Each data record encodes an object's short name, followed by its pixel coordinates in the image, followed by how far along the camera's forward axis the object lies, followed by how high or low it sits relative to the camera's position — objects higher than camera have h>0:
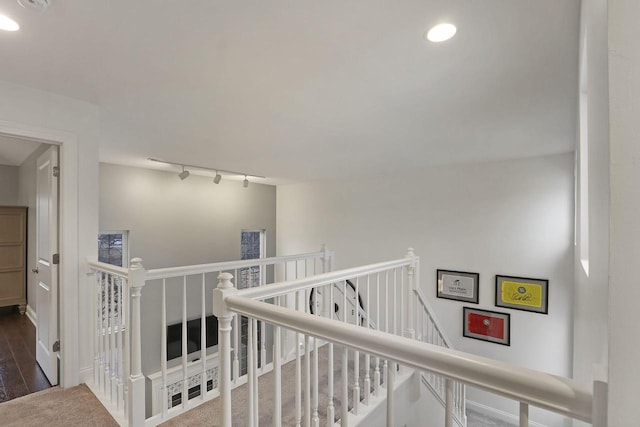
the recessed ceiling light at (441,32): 1.46 +0.90
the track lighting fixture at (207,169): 4.41 +0.68
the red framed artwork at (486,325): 4.05 -1.54
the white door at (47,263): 2.31 -0.43
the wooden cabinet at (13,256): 4.39 -0.66
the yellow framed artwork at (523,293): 3.80 -1.03
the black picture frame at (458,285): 4.27 -1.04
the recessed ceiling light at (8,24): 1.42 +0.90
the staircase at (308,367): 0.66 -0.62
